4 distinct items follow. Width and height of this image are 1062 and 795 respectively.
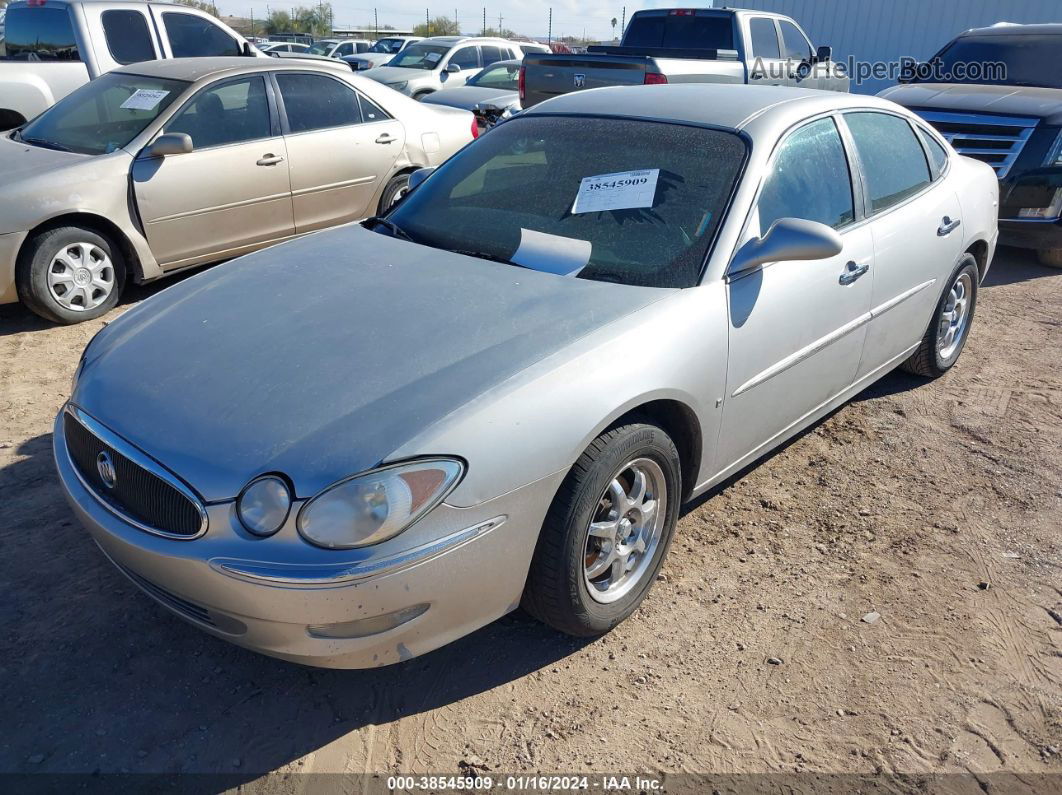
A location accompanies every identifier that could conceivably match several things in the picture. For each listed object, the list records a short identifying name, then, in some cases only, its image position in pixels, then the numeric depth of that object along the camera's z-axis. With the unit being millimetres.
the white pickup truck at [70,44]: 7863
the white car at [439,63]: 14781
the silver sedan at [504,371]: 2244
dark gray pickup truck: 9016
